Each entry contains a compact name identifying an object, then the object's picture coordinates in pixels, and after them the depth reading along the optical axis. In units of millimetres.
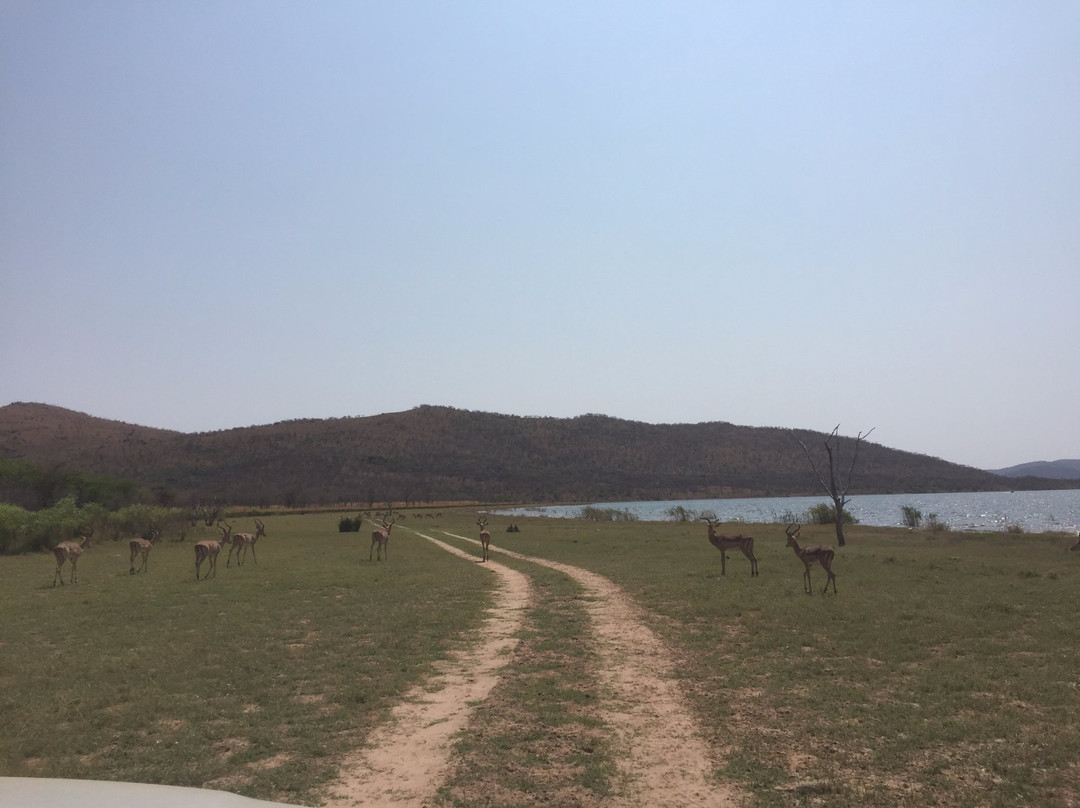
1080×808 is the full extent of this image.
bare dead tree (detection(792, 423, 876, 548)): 35362
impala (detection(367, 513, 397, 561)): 28109
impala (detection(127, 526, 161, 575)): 23625
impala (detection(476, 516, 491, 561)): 28531
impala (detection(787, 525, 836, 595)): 17438
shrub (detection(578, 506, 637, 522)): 58531
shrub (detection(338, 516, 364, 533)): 46625
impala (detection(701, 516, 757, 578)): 21312
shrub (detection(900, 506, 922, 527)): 47375
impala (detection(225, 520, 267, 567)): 27048
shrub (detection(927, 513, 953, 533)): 39875
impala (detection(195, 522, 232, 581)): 22017
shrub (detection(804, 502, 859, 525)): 48806
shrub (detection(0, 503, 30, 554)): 32594
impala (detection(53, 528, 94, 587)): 21359
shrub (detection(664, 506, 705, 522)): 56125
